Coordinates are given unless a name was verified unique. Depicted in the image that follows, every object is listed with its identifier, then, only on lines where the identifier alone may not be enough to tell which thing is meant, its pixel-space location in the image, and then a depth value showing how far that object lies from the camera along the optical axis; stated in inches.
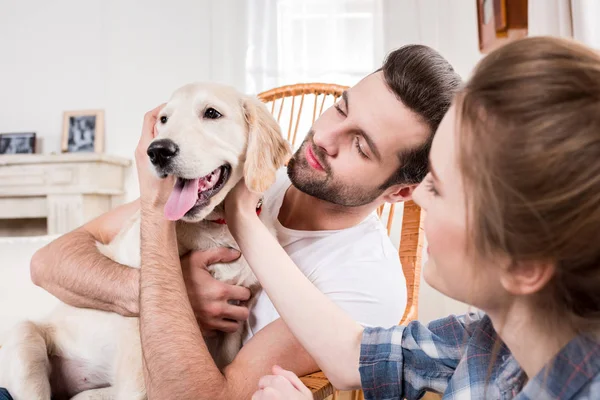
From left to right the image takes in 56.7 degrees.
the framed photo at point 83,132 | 161.6
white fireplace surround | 143.0
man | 40.9
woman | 21.4
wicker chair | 38.5
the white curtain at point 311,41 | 142.5
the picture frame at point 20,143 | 161.3
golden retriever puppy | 43.9
